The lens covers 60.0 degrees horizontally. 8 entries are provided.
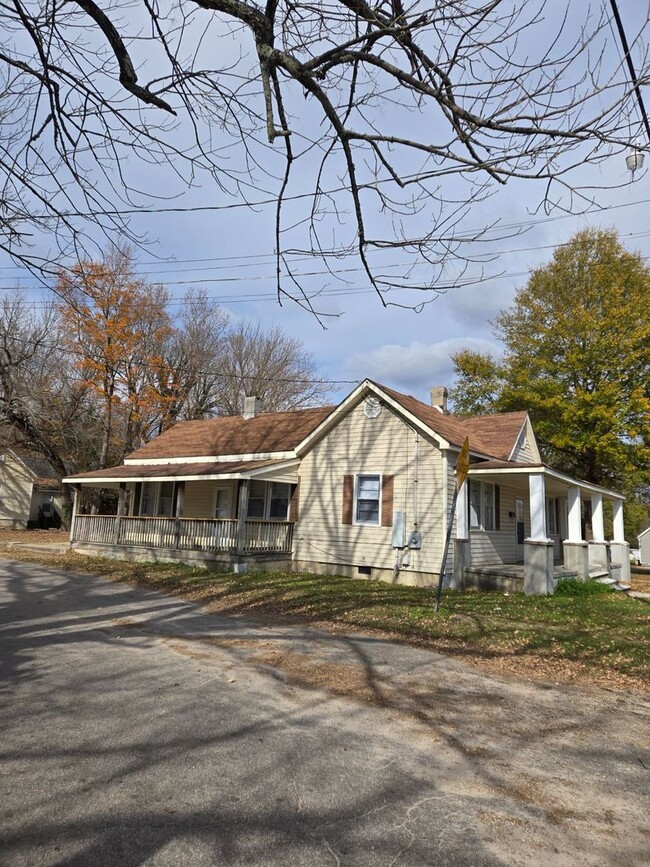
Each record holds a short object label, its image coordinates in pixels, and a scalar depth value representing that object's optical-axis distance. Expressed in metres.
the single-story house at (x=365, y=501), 14.65
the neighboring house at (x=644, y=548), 44.67
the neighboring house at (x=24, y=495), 38.62
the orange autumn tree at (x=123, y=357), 29.02
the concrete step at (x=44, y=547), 21.57
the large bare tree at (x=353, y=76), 3.50
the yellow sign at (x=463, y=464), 9.95
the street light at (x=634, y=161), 3.33
